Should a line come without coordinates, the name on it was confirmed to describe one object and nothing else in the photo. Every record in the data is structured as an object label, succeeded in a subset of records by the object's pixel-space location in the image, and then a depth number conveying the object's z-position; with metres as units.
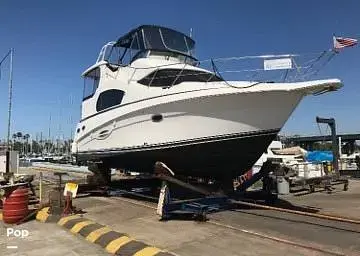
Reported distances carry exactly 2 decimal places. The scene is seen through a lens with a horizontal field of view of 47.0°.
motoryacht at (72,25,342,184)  9.34
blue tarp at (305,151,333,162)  25.85
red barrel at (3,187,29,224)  9.16
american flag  8.44
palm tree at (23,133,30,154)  116.65
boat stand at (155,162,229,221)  8.74
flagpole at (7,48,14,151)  19.66
